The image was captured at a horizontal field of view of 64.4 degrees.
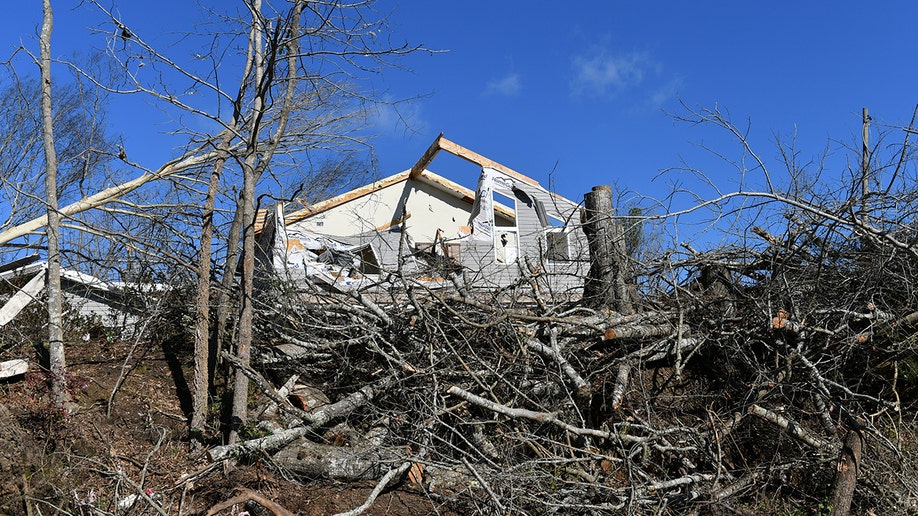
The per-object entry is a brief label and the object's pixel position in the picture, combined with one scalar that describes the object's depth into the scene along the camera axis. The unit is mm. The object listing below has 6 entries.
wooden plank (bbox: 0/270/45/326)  7766
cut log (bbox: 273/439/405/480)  6066
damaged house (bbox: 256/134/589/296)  9172
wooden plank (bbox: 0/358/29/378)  7109
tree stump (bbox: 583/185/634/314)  7281
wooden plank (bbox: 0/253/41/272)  8477
